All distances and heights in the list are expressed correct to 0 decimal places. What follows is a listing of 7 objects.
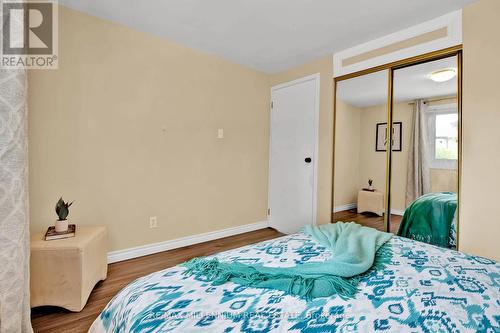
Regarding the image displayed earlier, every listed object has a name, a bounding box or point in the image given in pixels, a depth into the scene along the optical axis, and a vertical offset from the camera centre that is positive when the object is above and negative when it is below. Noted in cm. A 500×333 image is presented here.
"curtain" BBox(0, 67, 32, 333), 131 -22
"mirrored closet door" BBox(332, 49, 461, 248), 222 +18
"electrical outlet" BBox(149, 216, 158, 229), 279 -66
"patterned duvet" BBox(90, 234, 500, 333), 87 -55
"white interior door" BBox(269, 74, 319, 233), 329 +15
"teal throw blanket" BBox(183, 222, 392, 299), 108 -52
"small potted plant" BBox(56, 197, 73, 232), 191 -42
